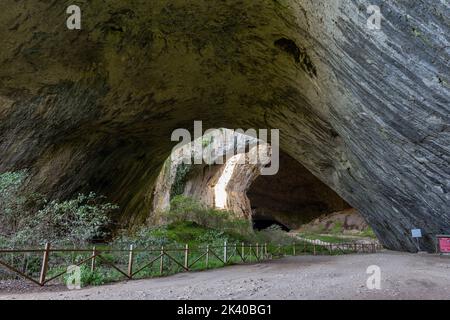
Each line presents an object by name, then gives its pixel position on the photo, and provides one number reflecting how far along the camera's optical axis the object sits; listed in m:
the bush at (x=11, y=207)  8.71
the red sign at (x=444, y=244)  12.01
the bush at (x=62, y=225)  8.91
